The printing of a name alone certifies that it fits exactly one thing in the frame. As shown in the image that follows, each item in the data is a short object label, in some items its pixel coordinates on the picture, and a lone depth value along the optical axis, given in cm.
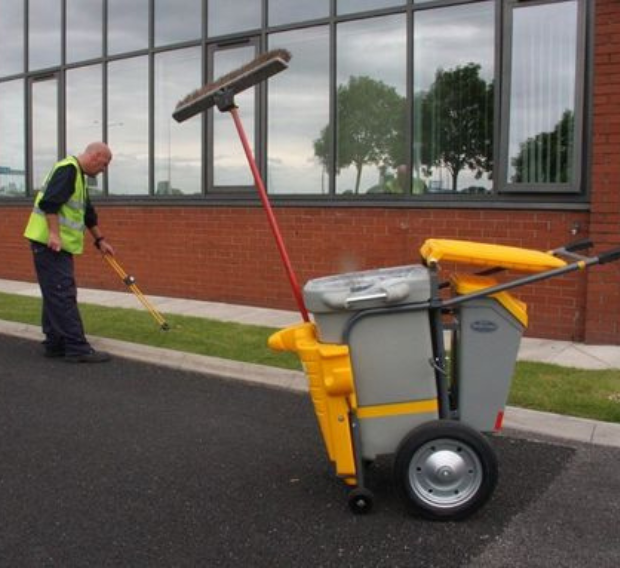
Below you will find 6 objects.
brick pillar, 729
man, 696
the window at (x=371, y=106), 900
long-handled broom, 427
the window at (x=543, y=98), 780
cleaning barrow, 373
